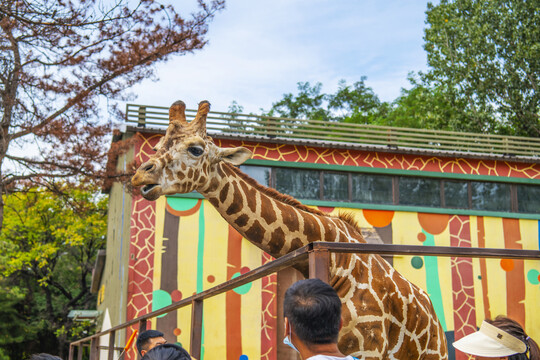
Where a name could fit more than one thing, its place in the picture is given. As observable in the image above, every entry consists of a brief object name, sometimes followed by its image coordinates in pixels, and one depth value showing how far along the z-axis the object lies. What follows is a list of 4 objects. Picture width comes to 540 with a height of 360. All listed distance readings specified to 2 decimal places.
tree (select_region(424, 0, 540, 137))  23.73
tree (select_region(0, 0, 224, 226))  9.54
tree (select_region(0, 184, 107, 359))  23.88
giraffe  4.78
